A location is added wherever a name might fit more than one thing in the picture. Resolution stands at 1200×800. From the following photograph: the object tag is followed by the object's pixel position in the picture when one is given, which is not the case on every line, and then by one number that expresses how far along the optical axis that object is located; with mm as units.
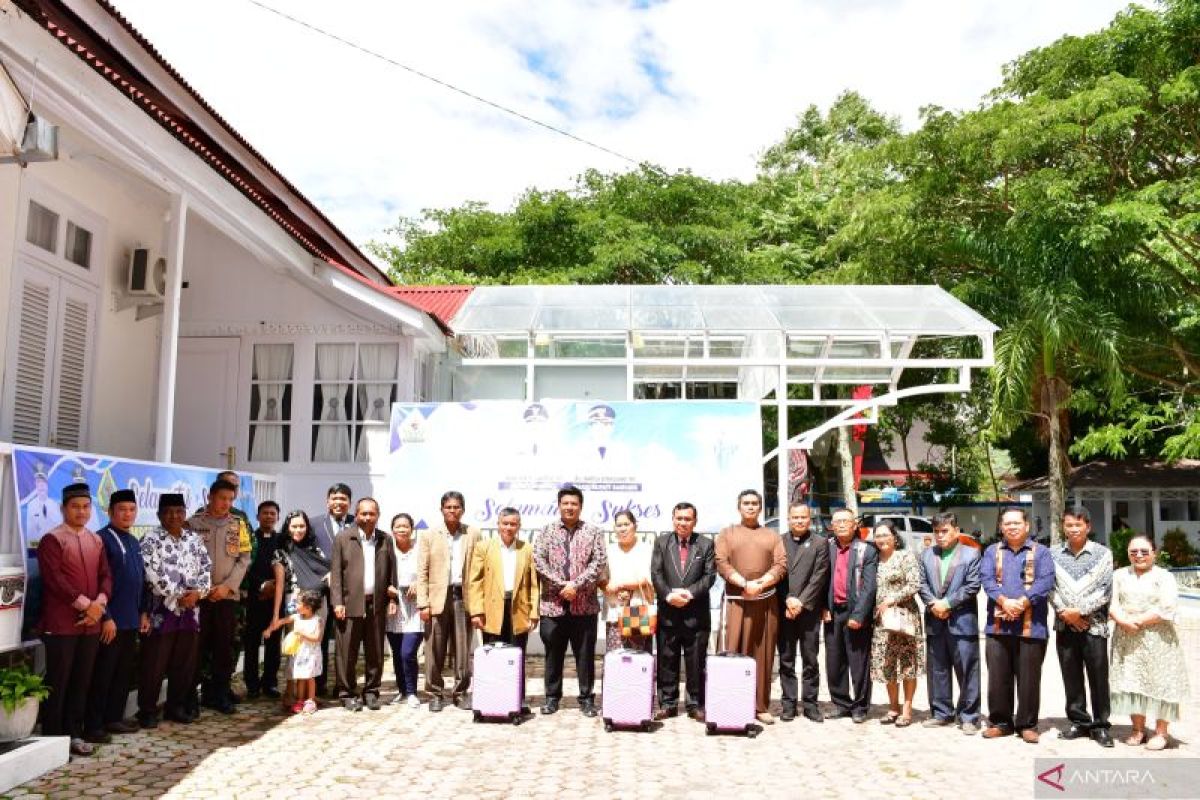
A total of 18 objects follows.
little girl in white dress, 7449
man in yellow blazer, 7578
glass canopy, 10508
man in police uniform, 7395
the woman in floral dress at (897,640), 7434
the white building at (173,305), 7742
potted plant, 5363
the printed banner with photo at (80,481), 5953
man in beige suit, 7715
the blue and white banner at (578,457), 9219
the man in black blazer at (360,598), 7605
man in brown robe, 7566
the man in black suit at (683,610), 7527
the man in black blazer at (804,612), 7531
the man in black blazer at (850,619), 7539
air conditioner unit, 10289
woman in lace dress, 6641
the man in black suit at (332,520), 7926
